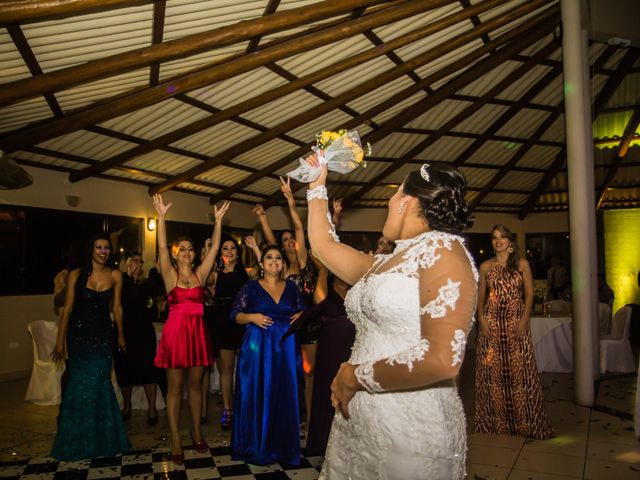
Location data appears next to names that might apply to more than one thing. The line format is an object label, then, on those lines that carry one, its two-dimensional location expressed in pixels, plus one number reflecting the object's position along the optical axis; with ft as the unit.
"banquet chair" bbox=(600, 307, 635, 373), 22.20
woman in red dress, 12.27
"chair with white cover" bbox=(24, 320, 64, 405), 18.53
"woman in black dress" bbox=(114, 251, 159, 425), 15.80
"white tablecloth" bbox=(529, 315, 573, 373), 22.27
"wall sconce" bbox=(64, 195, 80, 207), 28.12
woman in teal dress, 12.69
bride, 4.38
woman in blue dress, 12.35
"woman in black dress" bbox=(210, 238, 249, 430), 15.37
